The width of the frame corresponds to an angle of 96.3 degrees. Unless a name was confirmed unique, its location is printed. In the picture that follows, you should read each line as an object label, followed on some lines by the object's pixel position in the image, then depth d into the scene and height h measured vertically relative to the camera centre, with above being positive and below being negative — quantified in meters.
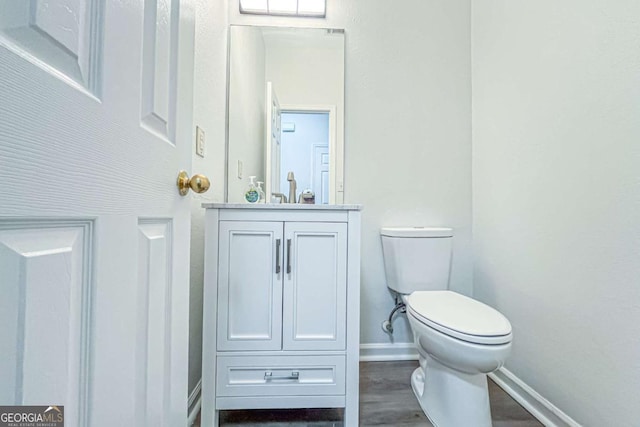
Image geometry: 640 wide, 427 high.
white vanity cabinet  1.10 -0.36
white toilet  0.99 -0.44
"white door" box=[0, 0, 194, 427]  0.29 +0.01
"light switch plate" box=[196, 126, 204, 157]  1.22 +0.32
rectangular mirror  1.64 +0.61
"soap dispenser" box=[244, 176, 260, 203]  1.46 +0.11
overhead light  1.68 +1.23
